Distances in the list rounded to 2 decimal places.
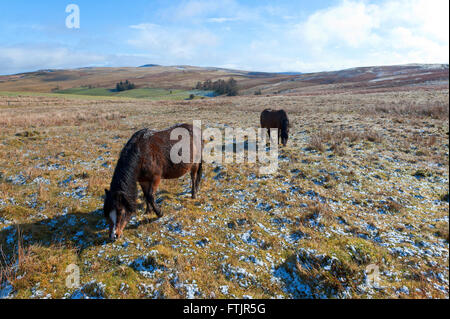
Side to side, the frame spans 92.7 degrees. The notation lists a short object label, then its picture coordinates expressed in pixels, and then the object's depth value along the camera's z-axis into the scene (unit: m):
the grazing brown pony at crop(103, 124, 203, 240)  5.18
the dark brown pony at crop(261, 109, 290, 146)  14.29
